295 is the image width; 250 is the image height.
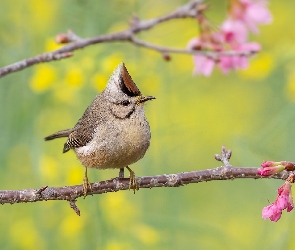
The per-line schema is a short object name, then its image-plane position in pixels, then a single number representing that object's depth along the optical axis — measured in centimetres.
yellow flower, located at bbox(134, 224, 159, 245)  1028
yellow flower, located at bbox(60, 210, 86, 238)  1037
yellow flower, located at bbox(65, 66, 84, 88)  961
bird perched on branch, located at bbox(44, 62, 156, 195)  743
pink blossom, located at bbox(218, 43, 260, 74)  855
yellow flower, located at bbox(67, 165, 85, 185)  962
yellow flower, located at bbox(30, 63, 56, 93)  984
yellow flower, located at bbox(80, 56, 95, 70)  972
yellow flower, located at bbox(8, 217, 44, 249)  1097
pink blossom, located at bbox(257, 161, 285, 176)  550
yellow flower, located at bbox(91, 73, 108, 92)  959
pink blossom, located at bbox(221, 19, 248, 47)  865
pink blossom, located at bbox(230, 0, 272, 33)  865
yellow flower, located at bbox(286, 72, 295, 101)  1177
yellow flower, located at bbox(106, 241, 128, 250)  984
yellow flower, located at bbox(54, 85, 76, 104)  1047
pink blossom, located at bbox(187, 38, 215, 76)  853
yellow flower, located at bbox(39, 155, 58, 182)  997
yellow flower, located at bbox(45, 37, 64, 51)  939
